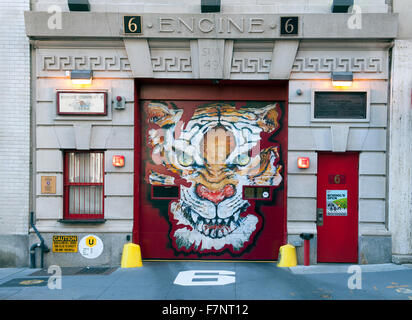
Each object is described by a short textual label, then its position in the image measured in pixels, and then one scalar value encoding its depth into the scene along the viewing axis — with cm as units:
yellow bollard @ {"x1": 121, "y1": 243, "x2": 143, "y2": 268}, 808
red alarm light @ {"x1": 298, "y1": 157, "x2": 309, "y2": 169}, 829
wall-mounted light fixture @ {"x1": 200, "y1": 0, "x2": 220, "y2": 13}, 812
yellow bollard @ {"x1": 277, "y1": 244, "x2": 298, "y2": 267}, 809
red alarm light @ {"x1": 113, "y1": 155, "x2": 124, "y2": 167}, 836
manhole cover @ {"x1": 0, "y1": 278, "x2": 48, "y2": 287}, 699
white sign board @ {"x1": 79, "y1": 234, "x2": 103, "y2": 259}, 835
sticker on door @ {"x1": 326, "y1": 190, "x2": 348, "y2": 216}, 849
